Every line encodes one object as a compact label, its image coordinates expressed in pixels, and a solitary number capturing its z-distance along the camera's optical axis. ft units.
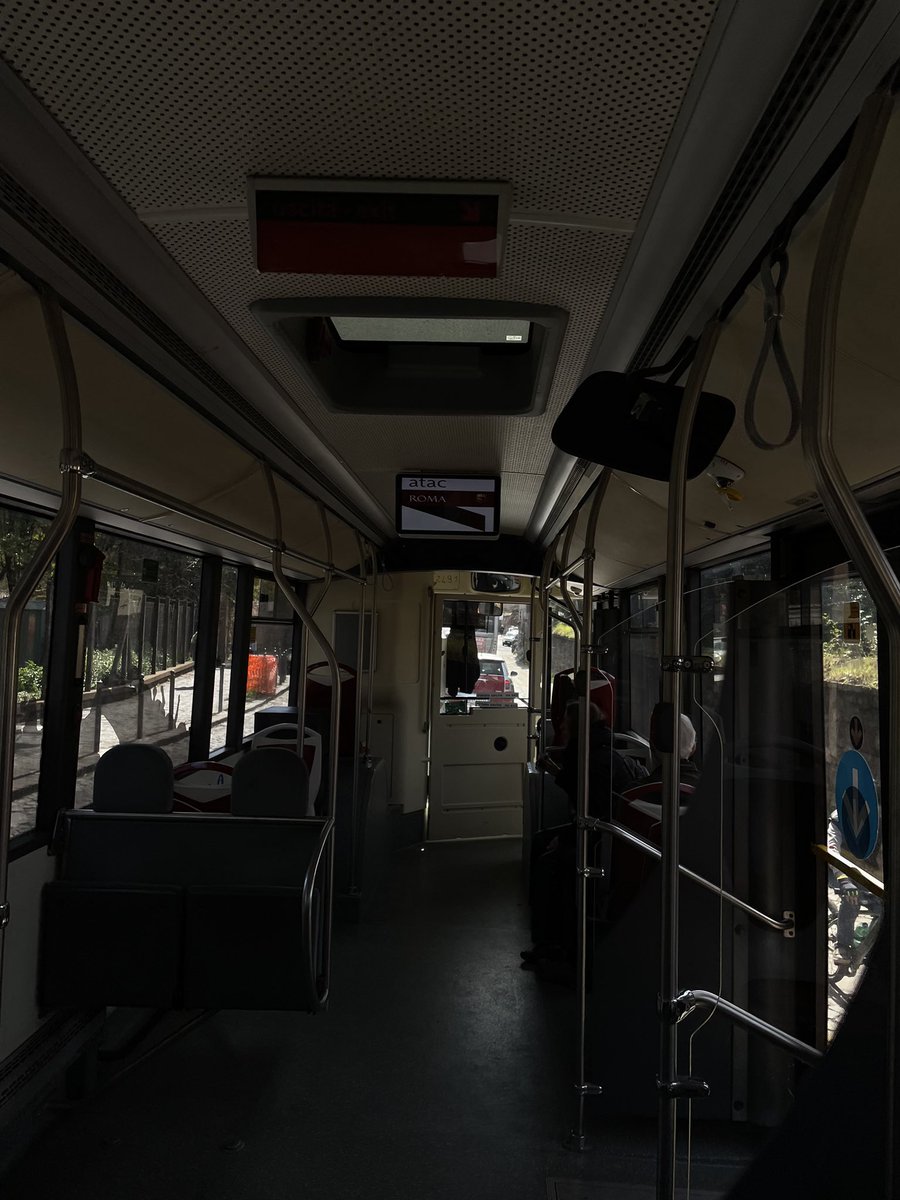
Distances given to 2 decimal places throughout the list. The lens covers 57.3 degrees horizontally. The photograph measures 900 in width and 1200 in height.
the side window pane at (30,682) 11.05
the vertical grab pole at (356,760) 17.17
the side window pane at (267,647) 22.29
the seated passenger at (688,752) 7.54
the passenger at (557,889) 14.80
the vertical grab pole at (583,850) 9.64
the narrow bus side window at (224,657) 19.95
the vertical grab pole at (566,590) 11.87
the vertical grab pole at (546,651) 15.11
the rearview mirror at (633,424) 5.79
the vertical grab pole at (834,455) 3.13
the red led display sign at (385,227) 4.68
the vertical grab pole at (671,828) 5.39
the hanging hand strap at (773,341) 4.35
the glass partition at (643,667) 9.93
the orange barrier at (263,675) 22.29
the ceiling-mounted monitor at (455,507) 13.69
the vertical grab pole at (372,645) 18.91
